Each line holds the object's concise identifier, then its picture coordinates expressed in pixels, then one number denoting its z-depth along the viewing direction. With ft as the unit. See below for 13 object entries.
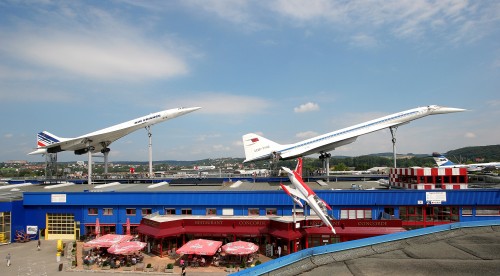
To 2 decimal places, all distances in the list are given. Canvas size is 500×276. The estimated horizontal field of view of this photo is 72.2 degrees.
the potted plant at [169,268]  84.58
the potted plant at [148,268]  85.46
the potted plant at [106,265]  88.48
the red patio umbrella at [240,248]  83.82
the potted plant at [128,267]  86.41
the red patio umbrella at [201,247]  84.38
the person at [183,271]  77.77
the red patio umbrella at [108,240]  93.56
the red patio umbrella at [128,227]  110.48
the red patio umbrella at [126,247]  87.40
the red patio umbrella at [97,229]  108.78
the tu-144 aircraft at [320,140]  183.42
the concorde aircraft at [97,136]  203.10
